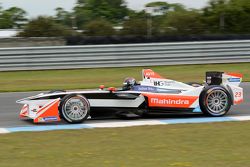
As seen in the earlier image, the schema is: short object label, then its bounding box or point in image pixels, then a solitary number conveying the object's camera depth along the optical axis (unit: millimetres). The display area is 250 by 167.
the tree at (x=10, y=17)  52562
